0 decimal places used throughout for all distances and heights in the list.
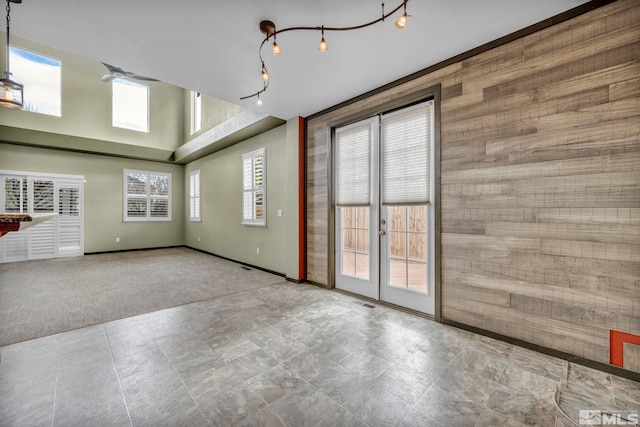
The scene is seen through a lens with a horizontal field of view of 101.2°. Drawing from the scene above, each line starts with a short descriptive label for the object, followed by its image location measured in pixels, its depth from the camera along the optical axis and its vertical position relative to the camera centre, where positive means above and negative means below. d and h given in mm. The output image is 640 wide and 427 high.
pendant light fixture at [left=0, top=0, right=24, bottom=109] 2301 +1113
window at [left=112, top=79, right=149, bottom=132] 7445 +3217
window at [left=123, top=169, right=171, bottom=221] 7696 +588
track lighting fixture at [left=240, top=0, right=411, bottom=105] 2124 +1607
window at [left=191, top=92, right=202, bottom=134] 7661 +3077
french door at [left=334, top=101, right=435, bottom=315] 2984 +89
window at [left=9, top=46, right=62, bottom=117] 6168 +3295
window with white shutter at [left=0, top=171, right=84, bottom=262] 5969 +128
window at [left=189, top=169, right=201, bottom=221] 7829 +591
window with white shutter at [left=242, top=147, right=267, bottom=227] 5262 +565
